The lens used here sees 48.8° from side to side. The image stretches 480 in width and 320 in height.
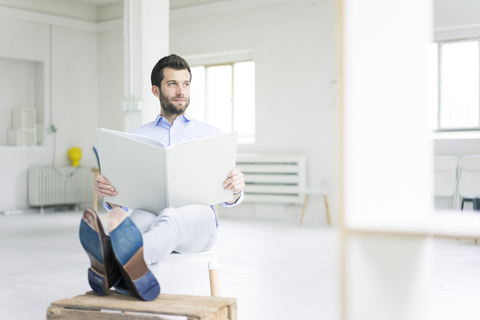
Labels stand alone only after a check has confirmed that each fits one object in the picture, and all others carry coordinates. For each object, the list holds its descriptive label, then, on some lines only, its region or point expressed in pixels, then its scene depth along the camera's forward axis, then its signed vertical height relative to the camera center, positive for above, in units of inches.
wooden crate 51.9 -15.9
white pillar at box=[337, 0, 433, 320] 27.2 -0.5
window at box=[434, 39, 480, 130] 218.2 +26.7
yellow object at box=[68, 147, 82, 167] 319.3 -2.4
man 54.3 -9.0
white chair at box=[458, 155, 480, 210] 201.5 -10.8
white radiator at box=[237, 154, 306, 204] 247.8 -13.0
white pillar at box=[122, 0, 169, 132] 187.0 +35.6
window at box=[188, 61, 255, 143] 276.7 +29.0
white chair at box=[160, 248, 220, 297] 75.9 -15.9
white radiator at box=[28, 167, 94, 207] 299.3 -20.1
